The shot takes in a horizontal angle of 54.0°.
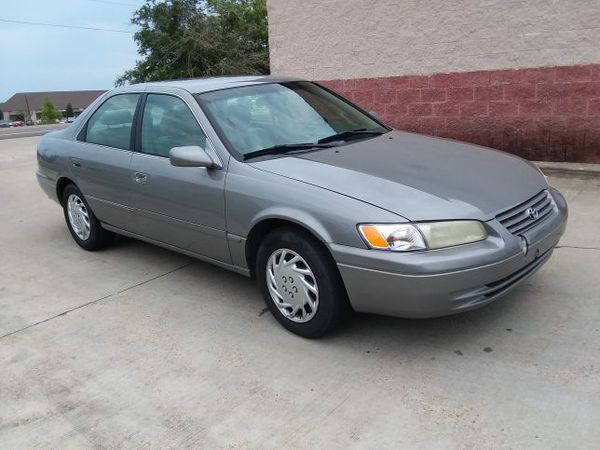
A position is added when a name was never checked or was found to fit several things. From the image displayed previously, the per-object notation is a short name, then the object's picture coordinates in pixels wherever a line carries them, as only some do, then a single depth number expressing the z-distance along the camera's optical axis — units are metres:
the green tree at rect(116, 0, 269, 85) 27.34
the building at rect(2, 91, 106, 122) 100.38
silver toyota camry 3.12
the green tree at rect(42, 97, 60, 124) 85.38
